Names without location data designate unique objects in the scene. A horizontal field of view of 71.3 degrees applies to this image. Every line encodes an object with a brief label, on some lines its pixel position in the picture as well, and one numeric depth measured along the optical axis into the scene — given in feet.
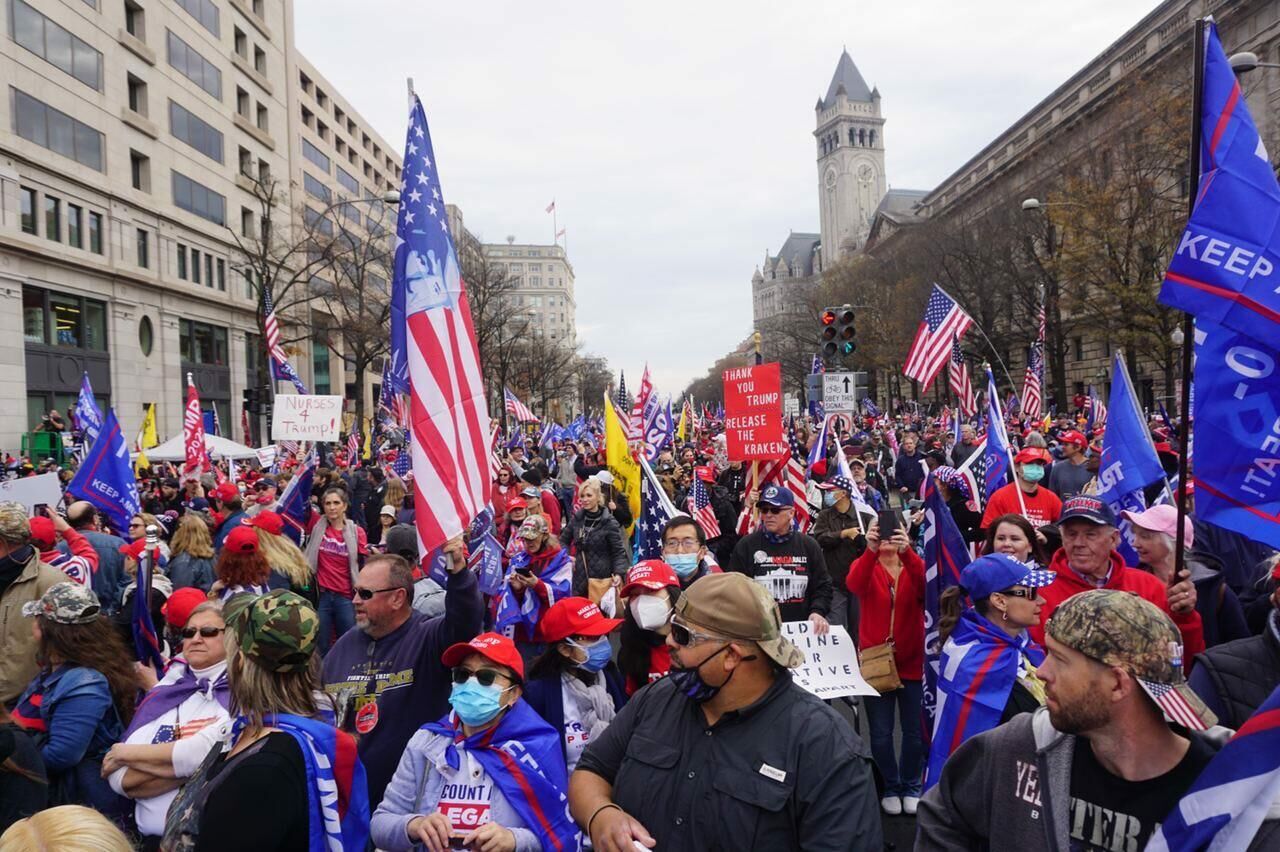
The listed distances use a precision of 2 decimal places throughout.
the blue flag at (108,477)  28.22
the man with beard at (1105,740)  7.13
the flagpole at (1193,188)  12.39
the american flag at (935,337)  46.55
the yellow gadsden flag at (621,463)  36.06
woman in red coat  18.81
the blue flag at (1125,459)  20.89
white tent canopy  70.38
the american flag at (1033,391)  61.21
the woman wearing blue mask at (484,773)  11.04
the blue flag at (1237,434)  10.84
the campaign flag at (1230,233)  11.28
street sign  48.47
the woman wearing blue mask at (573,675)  14.10
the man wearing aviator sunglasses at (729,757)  7.76
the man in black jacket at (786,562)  20.01
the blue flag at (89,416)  49.53
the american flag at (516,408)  90.74
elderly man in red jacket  15.44
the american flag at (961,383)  54.03
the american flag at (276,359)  61.16
